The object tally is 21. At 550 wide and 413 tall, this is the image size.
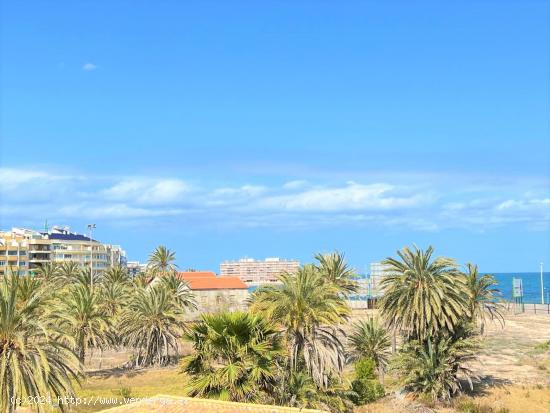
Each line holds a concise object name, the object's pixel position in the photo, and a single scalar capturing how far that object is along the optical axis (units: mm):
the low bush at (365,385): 35612
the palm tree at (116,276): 83500
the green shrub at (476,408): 34094
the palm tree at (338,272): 52250
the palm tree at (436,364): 37031
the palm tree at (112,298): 64500
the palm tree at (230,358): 22516
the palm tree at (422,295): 36625
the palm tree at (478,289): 43250
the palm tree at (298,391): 25656
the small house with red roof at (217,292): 102125
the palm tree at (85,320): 49000
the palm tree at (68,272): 82538
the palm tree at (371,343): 41438
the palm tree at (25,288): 42316
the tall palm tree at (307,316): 27234
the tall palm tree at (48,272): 80188
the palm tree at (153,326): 56375
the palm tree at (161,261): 100688
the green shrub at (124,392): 35562
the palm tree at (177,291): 68250
